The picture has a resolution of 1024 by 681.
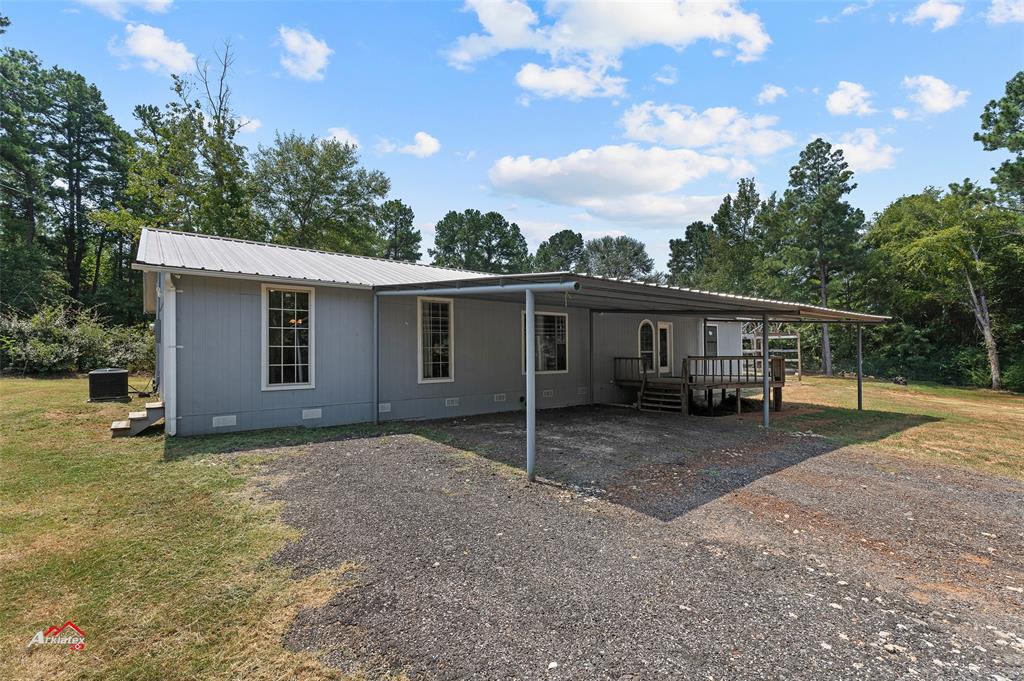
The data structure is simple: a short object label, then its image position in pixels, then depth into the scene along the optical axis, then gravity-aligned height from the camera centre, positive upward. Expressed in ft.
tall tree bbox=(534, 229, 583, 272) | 151.53 +32.33
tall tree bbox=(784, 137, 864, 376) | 68.59 +18.37
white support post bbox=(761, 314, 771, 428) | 28.09 -1.90
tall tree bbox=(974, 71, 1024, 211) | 51.96 +23.50
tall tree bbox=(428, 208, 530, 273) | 135.85 +30.29
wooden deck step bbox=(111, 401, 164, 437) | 21.75 -3.36
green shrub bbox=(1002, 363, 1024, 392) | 55.21 -4.35
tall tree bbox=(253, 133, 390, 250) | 77.66 +26.66
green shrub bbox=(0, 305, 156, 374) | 42.83 +0.71
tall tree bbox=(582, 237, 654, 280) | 127.85 +23.92
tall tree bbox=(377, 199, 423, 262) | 127.44 +31.21
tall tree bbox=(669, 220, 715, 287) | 126.41 +25.65
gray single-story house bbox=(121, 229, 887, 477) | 21.53 +0.62
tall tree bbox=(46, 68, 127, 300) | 81.05 +33.83
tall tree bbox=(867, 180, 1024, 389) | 56.29 +11.21
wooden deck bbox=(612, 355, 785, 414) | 33.19 -2.82
